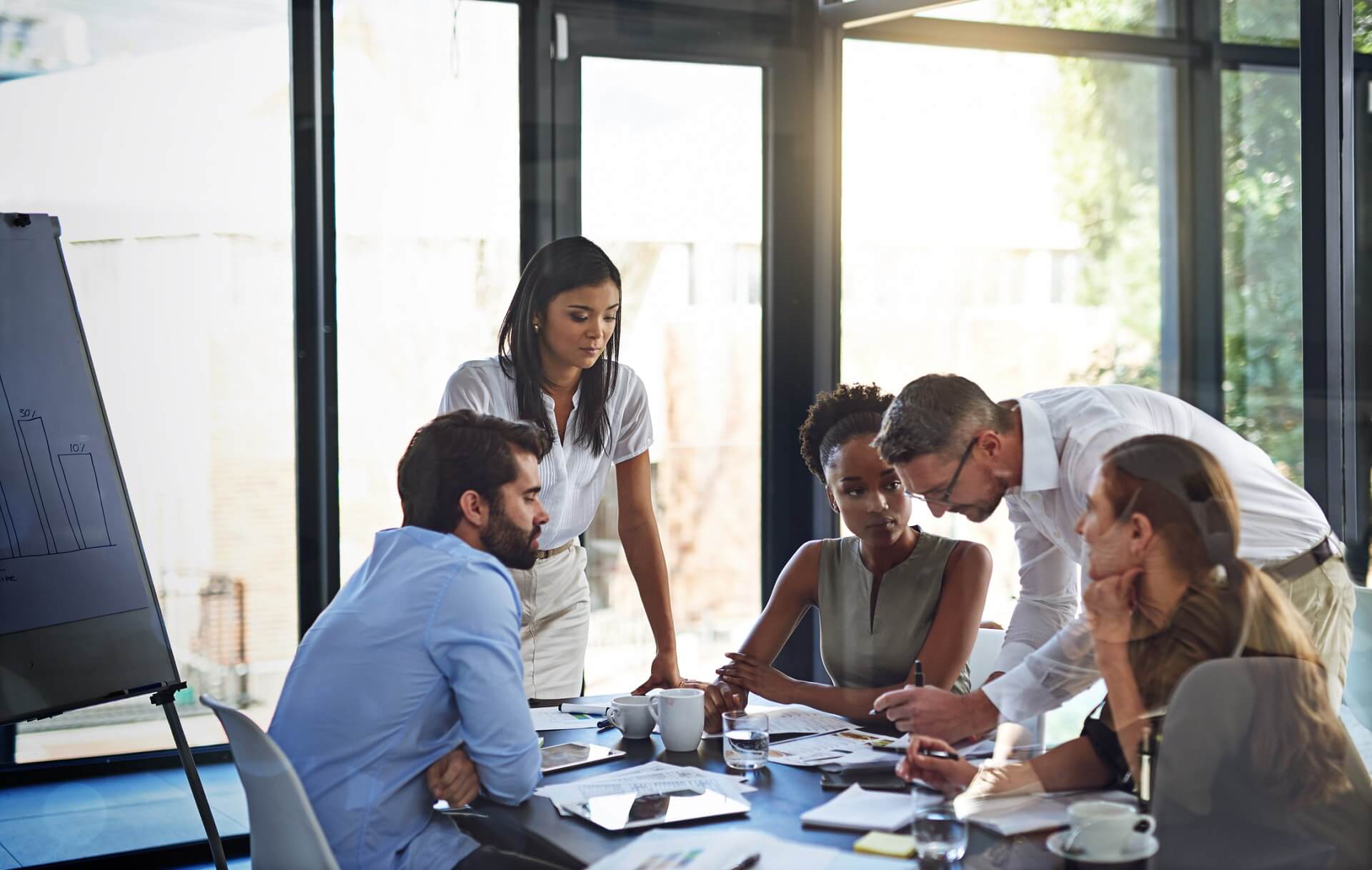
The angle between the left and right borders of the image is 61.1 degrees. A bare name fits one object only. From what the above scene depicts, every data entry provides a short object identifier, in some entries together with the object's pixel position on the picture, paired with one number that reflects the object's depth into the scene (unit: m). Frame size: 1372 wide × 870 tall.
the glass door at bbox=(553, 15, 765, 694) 3.66
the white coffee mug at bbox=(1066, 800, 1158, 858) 1.42
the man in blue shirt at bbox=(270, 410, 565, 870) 1.62
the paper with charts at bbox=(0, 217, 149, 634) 2.48
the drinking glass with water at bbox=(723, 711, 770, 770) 1.77
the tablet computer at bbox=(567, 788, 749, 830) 1.54
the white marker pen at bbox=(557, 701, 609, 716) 2.21
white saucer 1.40
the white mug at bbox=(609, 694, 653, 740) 1.98
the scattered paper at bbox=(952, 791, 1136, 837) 1.47
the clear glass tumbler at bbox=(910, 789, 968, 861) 1.41
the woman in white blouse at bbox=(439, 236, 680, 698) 2.62
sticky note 1.42
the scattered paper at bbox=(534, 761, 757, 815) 1.66
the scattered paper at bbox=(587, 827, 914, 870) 1.39
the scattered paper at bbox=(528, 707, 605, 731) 2.09
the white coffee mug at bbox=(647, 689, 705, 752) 1.89
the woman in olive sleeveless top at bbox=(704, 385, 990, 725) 2.21
